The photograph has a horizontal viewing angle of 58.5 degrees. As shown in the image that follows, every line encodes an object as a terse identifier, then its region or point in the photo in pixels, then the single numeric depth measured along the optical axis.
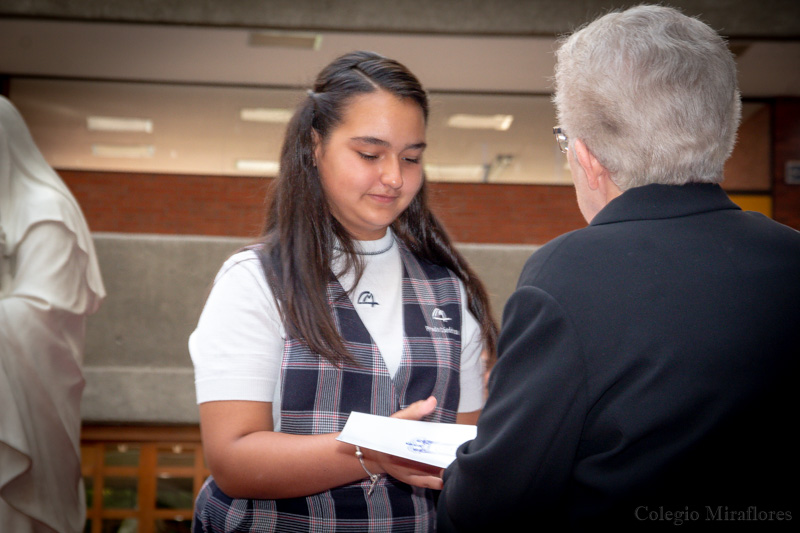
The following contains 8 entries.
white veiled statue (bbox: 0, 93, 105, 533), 2.11
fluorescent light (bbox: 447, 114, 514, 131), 8.28
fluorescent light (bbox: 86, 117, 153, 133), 8.04
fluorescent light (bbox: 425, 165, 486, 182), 8.27
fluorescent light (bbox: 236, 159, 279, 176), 8.19
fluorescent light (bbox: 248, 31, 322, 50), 6.93
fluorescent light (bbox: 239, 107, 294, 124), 8.15
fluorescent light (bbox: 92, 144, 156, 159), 8.08
